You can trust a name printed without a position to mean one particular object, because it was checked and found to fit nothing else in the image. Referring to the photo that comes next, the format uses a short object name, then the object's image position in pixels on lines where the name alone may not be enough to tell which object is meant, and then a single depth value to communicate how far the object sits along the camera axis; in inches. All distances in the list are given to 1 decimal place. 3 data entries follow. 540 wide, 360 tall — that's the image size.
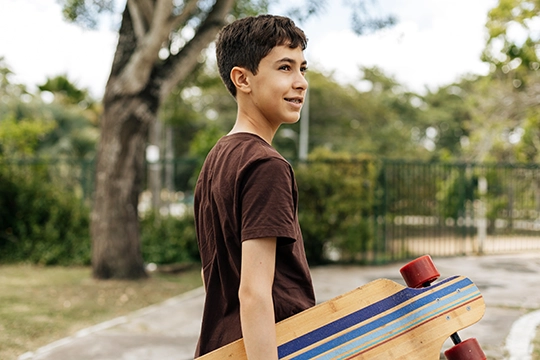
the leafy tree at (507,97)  493.7
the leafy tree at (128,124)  328.8
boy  56.6
